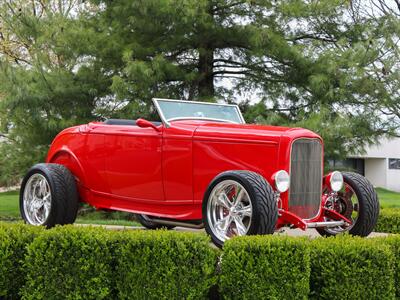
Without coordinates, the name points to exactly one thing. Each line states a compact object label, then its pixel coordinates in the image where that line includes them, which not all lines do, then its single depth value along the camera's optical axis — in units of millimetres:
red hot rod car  10979
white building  78311
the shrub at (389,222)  17619
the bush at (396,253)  10775
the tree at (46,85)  24464
